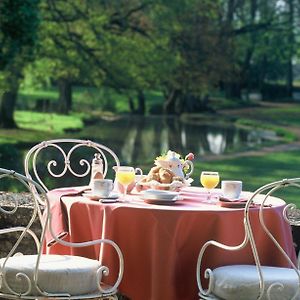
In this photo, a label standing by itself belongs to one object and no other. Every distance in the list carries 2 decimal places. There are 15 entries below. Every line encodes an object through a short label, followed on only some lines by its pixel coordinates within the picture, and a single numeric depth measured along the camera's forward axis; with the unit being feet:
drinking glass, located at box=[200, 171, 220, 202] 18.89
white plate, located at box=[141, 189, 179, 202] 17.47
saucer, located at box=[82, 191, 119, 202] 17.22
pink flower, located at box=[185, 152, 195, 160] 19.27
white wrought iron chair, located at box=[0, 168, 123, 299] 15.33
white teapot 18.69
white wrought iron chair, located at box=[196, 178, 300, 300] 15.30
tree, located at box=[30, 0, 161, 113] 100.04
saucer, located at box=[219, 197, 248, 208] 17.08
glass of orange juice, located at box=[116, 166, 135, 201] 18.40
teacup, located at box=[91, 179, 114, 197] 17.48
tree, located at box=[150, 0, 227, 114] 121.38
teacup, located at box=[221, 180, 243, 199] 17.77
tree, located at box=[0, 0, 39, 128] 64.74
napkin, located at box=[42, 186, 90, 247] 17.62
